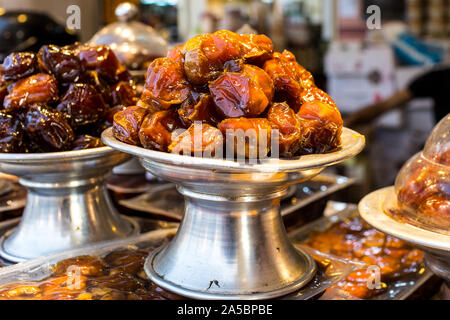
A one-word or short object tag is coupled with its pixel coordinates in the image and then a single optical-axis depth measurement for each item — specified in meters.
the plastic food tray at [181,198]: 1.13
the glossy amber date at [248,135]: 0.63
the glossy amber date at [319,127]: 0.69
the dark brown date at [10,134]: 0.85
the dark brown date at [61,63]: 0.92
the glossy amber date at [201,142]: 0.65
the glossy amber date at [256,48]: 0.73
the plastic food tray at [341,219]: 0.84
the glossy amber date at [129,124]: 0.73
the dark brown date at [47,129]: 0.85
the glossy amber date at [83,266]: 0.82
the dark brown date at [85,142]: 0.88
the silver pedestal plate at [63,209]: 0.90
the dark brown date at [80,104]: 0.89
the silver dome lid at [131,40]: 1.44
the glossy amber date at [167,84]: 0.71
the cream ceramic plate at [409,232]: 0.74
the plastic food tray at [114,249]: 0.77
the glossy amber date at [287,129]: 0.66
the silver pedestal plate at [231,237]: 0.68
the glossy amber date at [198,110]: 0.69
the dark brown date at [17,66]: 0.92
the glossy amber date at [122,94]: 0.97
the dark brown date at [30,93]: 0.88
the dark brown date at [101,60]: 0.94
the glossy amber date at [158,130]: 0.69
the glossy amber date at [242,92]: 0.66
